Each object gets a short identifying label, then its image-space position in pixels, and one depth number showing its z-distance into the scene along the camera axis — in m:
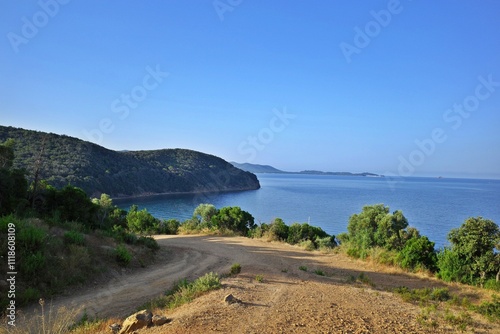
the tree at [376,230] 17.91
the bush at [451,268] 12.45
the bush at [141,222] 28.70
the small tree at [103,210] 18.82
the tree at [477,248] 12.01
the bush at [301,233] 24.64
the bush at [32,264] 9.19
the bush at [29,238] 9.83
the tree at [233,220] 27.77
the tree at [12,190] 15.03
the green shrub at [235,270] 10.99
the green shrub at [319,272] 12.49
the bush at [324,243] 22.17
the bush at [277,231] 24.09
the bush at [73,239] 11.71
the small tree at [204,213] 30.89
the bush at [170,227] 27.78
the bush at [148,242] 15.46
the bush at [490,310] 7.59
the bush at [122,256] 12.41
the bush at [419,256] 13.87
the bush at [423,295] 9.09
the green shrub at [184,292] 7.62
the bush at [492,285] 11.16
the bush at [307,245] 19.85
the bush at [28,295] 8.22
